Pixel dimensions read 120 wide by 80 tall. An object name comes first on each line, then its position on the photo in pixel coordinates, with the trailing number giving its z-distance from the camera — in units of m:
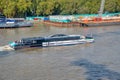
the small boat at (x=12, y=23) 57.46
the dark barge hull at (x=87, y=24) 59.62
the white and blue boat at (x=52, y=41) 33.78
